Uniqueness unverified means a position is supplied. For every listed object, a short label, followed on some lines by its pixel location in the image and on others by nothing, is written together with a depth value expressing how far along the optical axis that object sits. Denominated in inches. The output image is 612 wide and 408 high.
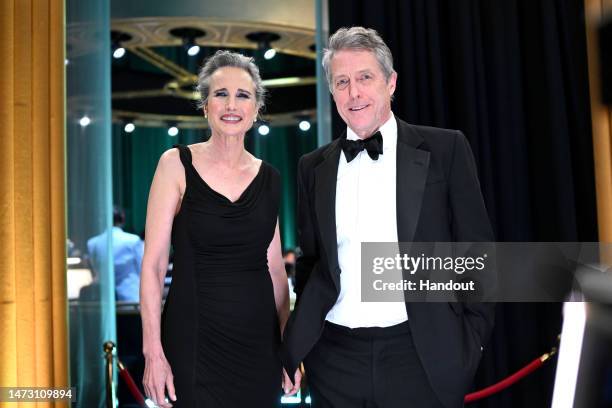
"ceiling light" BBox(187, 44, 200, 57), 256.7
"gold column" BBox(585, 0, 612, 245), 137.5
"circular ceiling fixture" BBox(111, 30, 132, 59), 260.1
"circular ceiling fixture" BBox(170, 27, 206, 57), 249.4
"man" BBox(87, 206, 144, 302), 236.8
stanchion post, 134.3
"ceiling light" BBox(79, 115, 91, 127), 163.2
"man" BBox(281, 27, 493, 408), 79.3
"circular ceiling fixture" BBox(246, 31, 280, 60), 258.8
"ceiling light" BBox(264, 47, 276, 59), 271.0
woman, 92.2
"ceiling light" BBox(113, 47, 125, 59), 266.8
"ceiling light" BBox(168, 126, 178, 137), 529.7
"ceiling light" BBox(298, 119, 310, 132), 487.2
